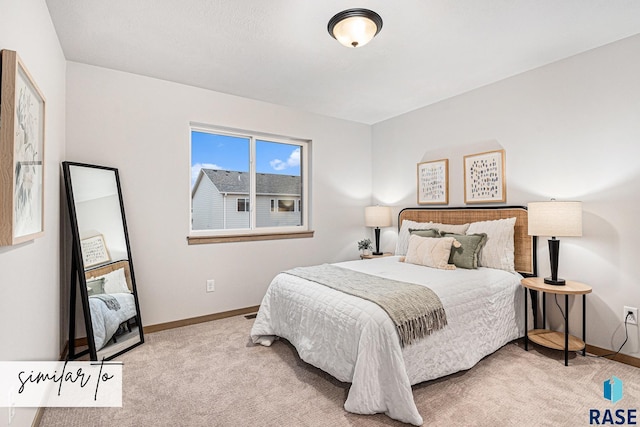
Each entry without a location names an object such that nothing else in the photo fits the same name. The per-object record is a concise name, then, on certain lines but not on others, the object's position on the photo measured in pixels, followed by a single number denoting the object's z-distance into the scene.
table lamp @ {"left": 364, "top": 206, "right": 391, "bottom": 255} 4.37
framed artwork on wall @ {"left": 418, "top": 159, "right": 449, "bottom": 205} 3.79
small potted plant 4.43
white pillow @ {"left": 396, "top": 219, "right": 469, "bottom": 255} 3.38
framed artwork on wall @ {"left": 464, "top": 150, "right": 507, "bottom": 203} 3.26
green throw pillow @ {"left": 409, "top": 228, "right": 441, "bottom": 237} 3.33
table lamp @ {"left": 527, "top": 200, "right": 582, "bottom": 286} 2.48
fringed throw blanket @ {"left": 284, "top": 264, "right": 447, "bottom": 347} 1.94
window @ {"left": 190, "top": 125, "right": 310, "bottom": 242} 3.57
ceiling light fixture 2.09
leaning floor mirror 2.50
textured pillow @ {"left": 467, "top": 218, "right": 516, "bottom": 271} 2.97
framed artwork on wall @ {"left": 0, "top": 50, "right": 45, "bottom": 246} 1.24
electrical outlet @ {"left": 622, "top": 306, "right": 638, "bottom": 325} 2.41
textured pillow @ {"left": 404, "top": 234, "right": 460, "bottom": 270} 2.95
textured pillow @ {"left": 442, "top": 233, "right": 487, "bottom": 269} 2.91
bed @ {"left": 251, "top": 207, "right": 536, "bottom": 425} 1.82
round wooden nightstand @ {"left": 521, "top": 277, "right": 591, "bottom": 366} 2.41
